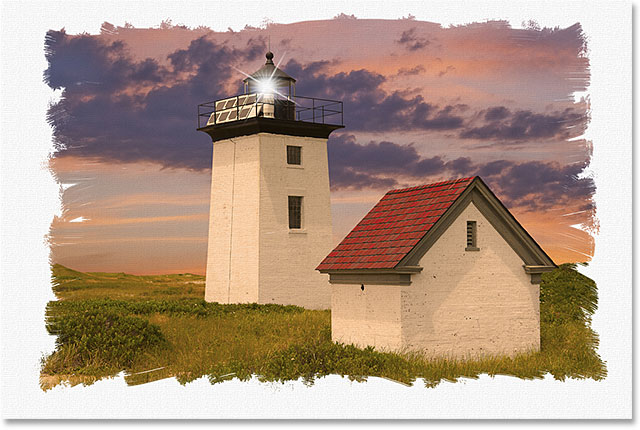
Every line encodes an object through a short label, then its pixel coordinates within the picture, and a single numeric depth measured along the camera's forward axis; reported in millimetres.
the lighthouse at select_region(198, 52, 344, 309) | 31031
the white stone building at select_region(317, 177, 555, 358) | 18078
